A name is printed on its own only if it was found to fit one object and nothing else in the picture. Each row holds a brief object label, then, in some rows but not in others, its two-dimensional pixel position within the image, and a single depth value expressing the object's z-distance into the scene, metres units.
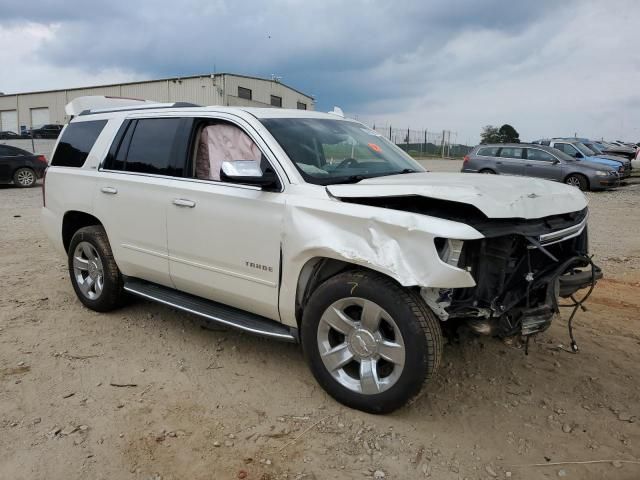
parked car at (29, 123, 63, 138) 30.38
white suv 2.87
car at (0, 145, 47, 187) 16.27
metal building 36.00
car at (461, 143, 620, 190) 16.64
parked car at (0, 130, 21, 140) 30.97
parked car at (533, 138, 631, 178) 18.59
